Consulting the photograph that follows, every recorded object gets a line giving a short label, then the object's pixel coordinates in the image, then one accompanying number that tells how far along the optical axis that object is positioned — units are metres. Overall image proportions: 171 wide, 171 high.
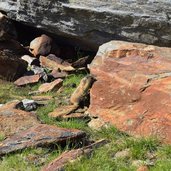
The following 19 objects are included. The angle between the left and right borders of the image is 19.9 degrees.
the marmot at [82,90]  7.20
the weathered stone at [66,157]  5.11
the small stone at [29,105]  7.24
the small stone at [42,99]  7.59
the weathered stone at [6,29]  10.06
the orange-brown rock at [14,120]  6.13
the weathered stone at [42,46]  10.33
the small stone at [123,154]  5.47
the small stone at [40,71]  9.00
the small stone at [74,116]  6.74
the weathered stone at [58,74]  9.13
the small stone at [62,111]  6.87
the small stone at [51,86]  8.28
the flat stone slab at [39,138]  5.62
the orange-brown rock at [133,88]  6.01
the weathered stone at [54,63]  9.60
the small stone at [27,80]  8.71
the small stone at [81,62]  9.74
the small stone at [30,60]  9.84
